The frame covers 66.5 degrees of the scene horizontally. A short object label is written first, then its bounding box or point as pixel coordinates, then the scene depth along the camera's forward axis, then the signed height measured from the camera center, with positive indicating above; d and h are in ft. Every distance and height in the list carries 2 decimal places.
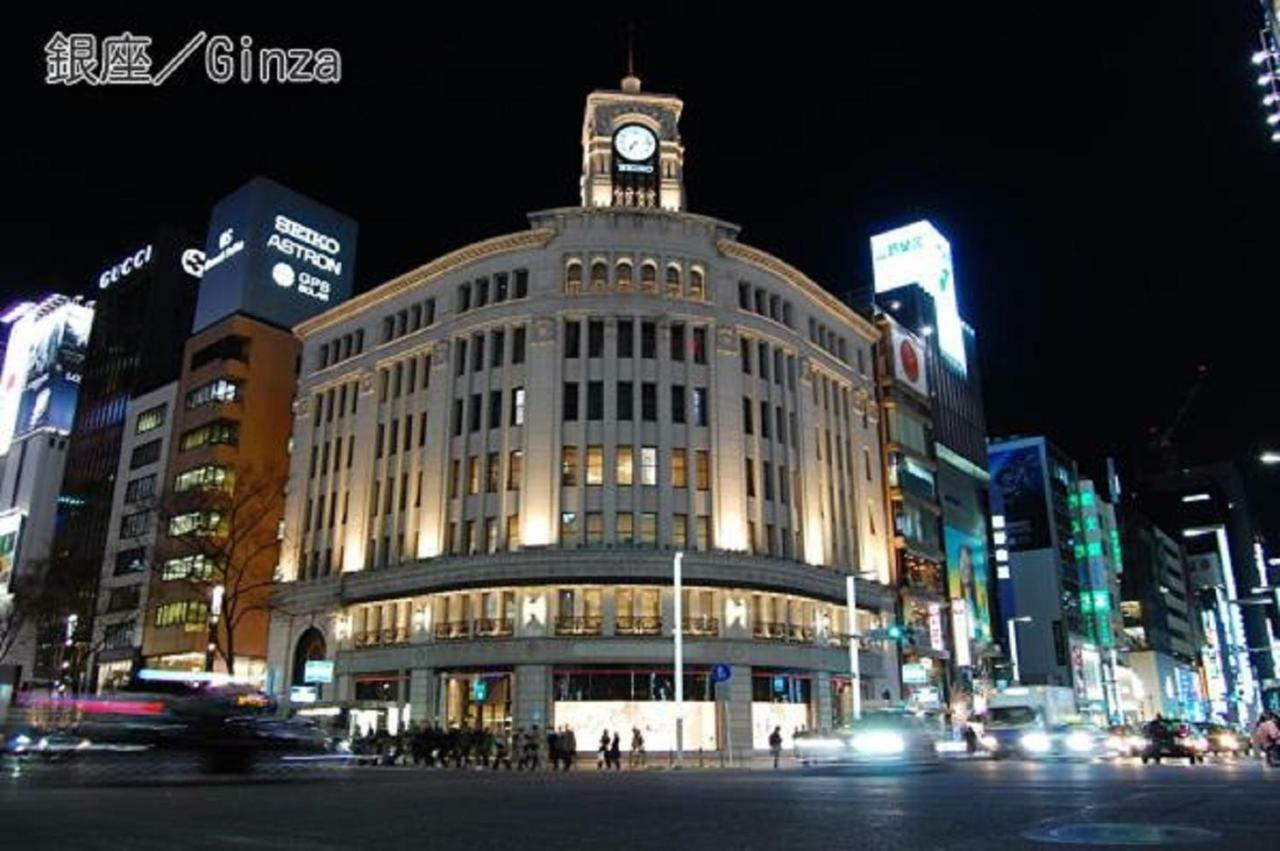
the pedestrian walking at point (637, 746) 125.29 -5.22
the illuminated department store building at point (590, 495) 157.38 +36.34
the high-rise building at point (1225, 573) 490.08 +68.77
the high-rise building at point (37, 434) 319.82 +91.29
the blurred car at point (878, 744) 93.09 -3.86
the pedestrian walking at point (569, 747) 113.29 -4.71
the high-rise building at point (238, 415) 208.33 +65.62
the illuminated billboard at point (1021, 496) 338.54 +70.47
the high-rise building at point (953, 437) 242.58 +71.82
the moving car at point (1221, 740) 141.90 -5.34
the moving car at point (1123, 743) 133.08 -5.50
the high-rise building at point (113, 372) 283.59 +99.03
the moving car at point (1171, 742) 112.98 -4.42
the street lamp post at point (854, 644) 159.94 +10.11
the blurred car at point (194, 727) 67.26 -1.41
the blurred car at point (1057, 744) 124.47 -5.03
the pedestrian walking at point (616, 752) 114.11 -5.40
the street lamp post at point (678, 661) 119.64 +5.92
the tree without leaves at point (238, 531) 199.21 +36.19
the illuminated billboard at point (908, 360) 233.64 +81.12
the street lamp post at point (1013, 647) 292.79 +16.63
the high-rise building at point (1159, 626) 399.65 +32.08
